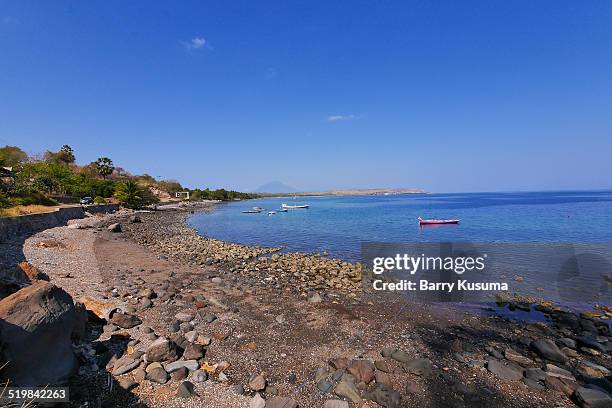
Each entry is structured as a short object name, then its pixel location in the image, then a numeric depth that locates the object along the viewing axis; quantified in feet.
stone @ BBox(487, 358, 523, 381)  20.13
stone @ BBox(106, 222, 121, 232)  96.22
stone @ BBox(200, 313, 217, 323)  27.86
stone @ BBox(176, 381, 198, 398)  16.51
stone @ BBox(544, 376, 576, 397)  18.65
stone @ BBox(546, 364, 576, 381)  20.33
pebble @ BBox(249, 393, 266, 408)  16.34
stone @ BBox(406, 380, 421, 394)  18.39
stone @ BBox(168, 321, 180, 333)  25.39
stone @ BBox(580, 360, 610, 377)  21.19
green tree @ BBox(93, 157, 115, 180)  265.75
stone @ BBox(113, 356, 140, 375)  18.26
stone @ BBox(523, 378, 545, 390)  19.06
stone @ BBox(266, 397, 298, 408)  16.30
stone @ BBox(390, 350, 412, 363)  21.88
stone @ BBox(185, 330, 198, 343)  23.53
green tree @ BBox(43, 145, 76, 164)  263.70
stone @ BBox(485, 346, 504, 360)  23.11
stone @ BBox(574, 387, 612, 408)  16.83
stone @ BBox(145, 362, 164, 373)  18.66
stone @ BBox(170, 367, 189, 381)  18.06
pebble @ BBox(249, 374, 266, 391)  17.94
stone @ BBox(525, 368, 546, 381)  19.99
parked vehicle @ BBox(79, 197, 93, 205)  159.45
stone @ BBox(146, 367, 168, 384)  17.62
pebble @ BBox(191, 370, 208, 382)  18.19
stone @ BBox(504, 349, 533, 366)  22.43
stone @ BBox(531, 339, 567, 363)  22.95
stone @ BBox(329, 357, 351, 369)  20.66
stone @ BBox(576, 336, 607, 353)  24.95
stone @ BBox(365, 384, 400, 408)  17.07
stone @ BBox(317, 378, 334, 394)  18.17
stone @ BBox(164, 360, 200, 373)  18.93
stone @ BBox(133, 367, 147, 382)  17.88
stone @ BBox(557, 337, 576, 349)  25.68
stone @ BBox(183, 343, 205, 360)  20.75
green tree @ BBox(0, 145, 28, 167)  157.81
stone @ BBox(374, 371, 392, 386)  19.08
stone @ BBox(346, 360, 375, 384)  19.25
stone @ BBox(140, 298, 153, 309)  30.48
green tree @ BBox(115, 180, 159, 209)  192.85
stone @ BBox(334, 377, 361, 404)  17.46
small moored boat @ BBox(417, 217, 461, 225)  134.51
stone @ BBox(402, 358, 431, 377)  20.18
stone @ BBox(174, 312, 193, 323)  27.78
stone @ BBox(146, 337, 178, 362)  19.76
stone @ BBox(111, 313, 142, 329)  24.97
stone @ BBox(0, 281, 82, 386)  14.12
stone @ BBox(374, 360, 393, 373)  20.49
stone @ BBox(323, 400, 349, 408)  16.66
